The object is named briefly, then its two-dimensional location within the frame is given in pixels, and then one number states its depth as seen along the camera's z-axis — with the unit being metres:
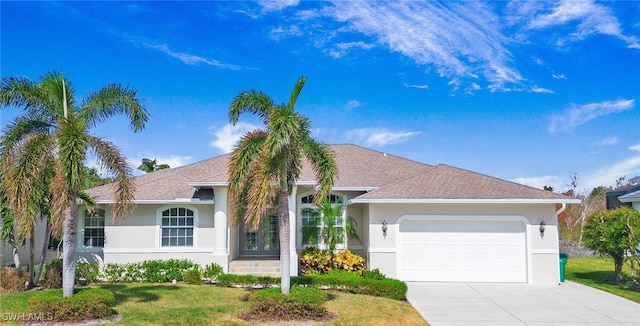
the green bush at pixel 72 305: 9.53
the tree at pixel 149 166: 36.72
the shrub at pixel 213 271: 15.25
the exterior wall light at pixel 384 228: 15.41
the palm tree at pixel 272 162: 10.02
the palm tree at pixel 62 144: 9.27
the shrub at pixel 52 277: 14.02
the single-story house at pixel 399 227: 15.20
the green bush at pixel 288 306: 10.01
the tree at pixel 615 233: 14.56
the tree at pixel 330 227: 15.98
